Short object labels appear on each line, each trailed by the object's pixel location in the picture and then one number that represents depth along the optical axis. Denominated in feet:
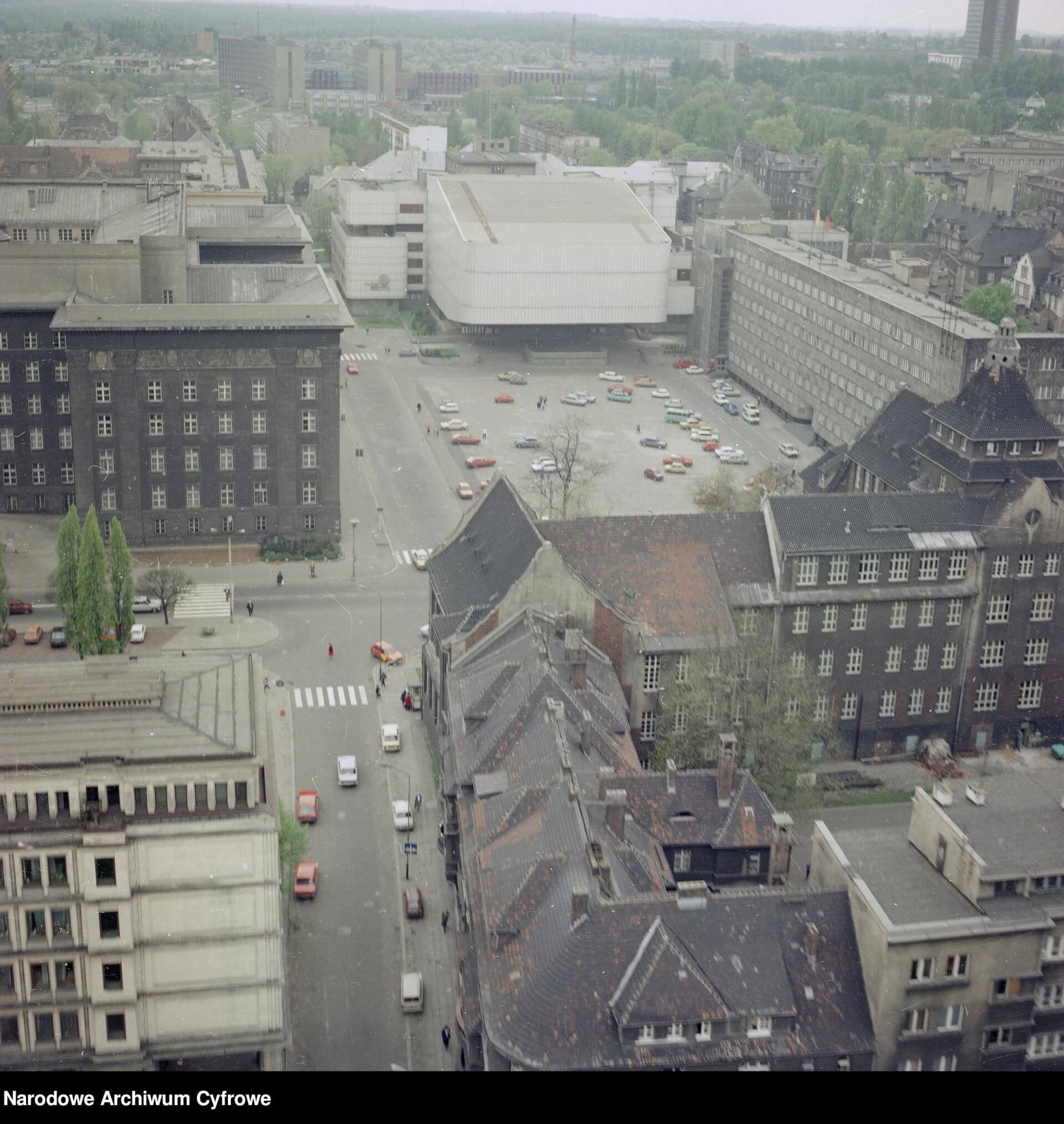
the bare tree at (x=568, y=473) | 425.28
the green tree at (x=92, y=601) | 312.91
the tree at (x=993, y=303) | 598.34
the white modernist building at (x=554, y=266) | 623.77
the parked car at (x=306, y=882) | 248.32
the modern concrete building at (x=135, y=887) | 184.96
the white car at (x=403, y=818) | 271.69
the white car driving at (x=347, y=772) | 287.69
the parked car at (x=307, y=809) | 273.33
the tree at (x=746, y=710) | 267.59
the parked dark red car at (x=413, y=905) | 244.83
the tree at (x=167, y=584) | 359.46
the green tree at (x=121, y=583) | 326.03
